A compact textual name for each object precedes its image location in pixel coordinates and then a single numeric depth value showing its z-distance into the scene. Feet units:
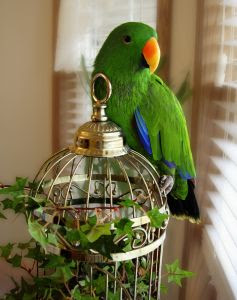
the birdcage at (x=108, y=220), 2.10
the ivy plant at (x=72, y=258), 1.94
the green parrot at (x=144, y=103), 2.49
